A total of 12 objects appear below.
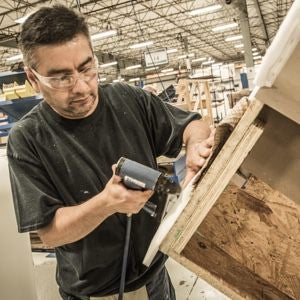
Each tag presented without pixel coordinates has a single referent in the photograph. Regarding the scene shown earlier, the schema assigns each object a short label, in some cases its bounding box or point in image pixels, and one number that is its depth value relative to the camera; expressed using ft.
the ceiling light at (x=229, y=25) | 46.95
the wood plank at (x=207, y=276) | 2.55
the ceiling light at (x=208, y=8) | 34.54
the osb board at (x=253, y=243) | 2.93
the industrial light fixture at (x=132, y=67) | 71.65
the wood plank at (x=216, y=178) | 2.16
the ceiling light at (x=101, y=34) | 38.29
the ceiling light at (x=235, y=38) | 58.73
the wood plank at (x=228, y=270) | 2.78
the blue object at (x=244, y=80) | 32.23
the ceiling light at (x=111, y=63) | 60.47
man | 3.77
